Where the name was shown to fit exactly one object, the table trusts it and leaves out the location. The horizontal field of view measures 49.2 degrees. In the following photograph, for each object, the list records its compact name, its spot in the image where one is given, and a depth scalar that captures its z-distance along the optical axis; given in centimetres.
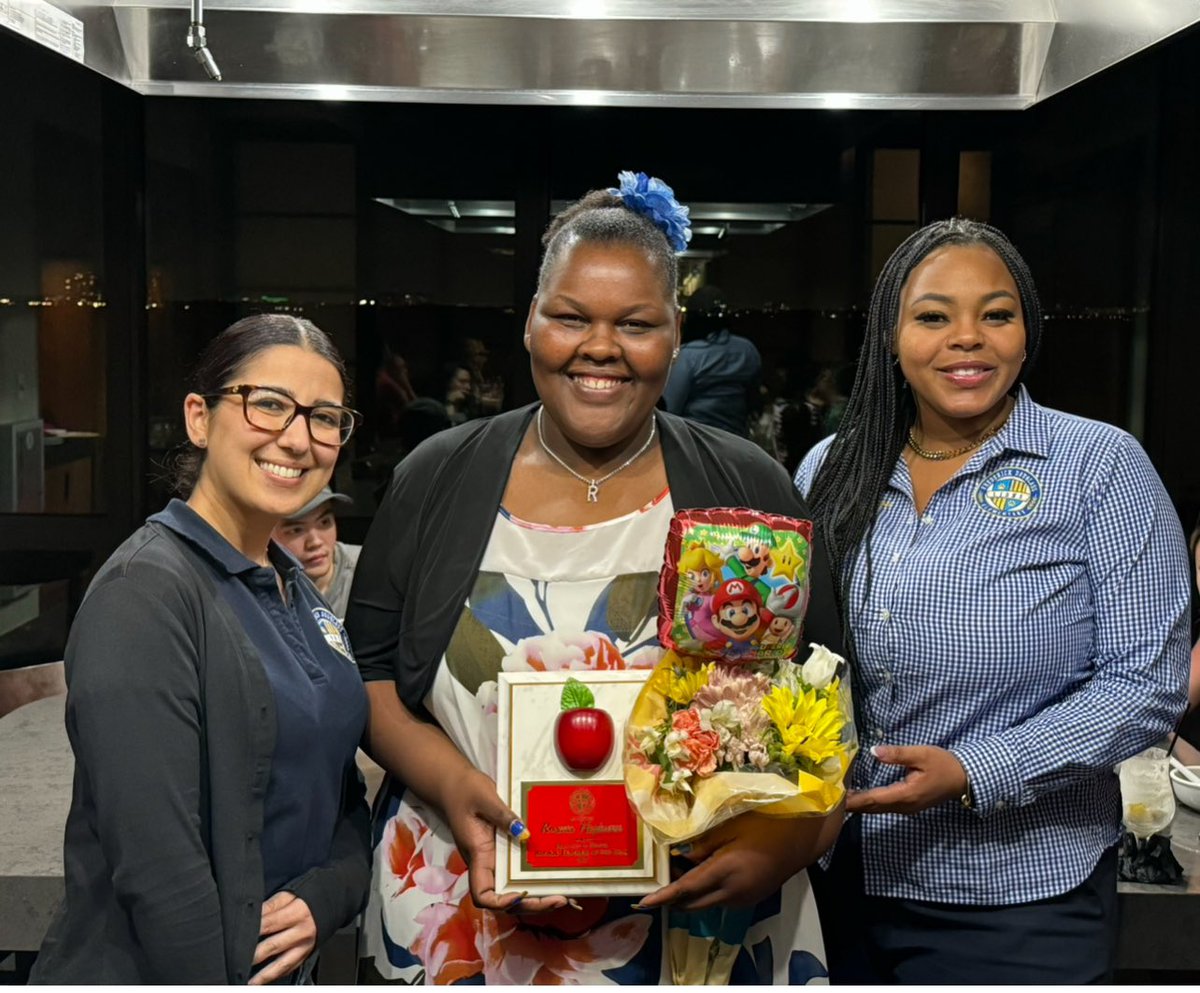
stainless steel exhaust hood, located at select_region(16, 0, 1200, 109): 178
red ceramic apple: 165
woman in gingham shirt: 188
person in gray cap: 376
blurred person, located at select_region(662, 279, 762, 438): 516
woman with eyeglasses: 146
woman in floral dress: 183
